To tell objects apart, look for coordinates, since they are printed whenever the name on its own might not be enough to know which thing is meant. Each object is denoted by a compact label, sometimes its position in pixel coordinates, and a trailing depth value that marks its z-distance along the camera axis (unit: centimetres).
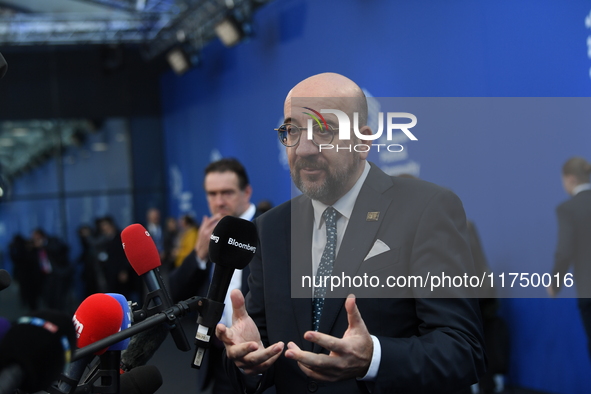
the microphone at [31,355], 89
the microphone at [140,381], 141
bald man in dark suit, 133
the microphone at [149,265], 126
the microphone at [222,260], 122
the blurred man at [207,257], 269
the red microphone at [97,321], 124
